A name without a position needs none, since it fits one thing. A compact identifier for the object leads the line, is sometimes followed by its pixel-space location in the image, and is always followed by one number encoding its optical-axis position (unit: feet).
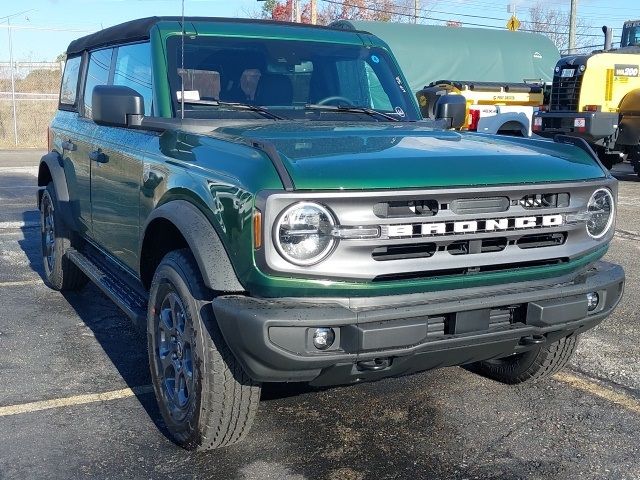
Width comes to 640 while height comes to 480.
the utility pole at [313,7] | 99.86
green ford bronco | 9.61
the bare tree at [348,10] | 137.59
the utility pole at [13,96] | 69.27
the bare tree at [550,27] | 168.76
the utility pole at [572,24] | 94.99
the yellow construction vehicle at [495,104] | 51.11
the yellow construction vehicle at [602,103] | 46.29
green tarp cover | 59.00
